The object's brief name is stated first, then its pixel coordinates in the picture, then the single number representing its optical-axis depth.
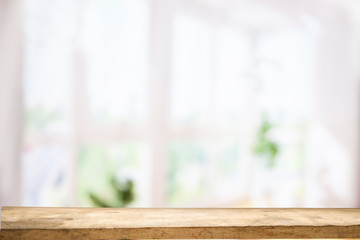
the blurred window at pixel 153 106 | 3.59
